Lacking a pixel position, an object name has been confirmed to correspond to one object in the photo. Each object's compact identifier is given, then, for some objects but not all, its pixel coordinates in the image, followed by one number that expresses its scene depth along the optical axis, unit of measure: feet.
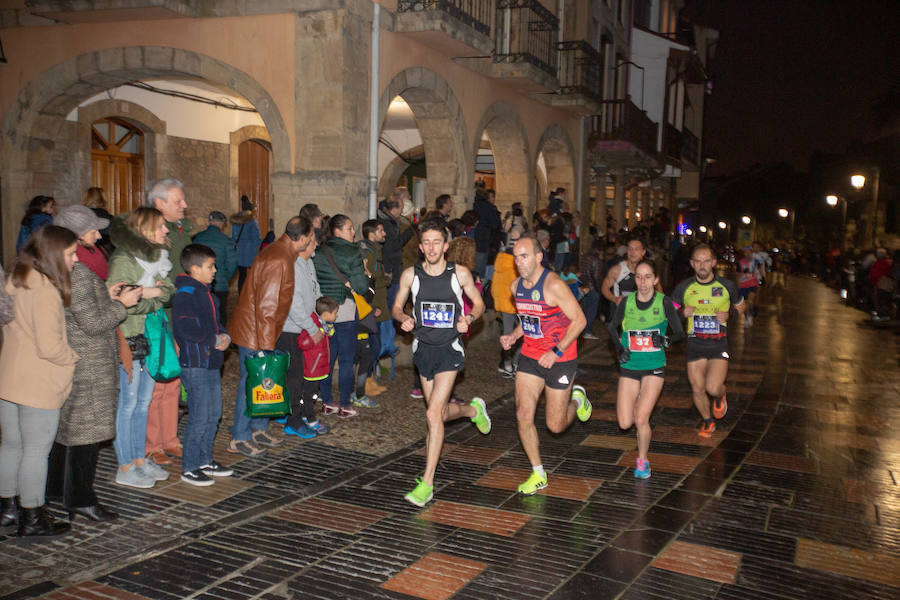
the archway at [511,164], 52.75
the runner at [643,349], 20.27
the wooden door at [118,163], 45.85
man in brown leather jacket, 20.74
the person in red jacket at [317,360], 23.38
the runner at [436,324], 18.24
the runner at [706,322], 23.75
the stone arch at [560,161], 62.69
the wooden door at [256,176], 56.08
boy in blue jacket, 18.56
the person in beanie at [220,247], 29.64
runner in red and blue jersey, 18.38
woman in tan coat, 14.85
